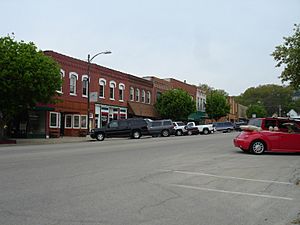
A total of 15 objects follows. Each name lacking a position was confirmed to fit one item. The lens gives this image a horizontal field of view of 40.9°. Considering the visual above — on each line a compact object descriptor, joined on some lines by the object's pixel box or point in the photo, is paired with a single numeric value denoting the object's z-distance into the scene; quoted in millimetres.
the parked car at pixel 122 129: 35156
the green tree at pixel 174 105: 54219
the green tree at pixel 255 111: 113062
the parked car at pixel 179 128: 45906
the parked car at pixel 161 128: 41294
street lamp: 36297
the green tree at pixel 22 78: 27062
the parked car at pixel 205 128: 48812
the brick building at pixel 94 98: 39312
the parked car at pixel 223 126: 54844
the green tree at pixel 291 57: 23891
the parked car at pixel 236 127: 60675
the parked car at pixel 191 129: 47222
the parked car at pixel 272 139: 18328
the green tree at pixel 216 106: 72188
